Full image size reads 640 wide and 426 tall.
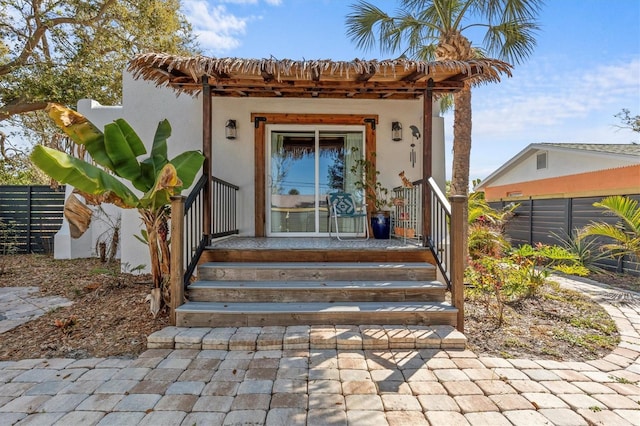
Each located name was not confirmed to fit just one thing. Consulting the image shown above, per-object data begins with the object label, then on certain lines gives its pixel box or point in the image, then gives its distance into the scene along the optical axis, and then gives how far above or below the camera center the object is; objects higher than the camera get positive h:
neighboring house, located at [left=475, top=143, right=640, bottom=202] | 9.80 +1.42
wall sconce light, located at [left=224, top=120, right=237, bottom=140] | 6.15 +1.51
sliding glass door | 6.51 +0.74
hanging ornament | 6.41 +1.04
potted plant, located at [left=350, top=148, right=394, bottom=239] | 6.35 +0.47
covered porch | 3.88 +1.82
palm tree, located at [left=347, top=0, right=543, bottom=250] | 6.43 +3.67
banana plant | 3.36 +0.46
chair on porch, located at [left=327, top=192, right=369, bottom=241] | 6.25 +0.07
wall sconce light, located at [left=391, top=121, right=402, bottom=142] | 6.28 +1.51
